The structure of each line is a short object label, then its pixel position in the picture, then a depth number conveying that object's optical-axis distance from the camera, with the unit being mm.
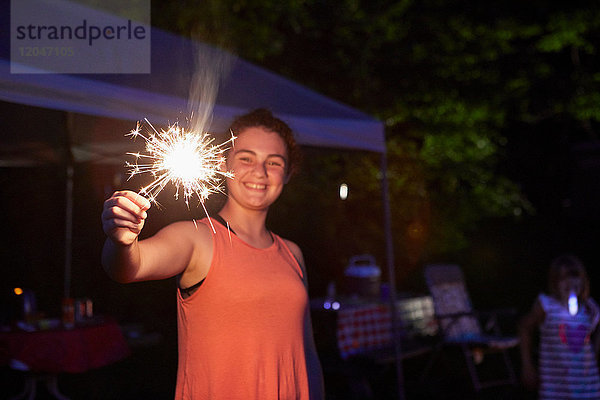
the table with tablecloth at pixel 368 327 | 5371
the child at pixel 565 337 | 3832
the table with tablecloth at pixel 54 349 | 4082
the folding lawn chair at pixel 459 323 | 6398
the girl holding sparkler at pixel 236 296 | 1824
